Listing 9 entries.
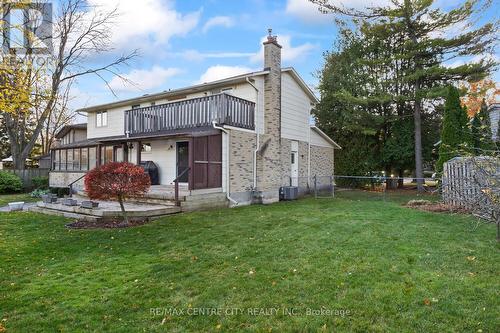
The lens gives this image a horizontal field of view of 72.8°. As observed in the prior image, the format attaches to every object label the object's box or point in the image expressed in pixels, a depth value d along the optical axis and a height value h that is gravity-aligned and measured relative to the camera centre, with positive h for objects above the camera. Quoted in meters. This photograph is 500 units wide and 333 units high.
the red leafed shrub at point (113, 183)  9.53 -0.22
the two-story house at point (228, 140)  13.70 +1.64
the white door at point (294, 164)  18.12 +0.58
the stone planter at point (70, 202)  12.02 -0.95
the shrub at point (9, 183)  20.72 -0.46
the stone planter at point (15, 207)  13.31 -1.24
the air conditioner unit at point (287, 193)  16.48 -0.89
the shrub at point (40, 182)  22.75 -0.44
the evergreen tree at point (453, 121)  14.49 +2.31
